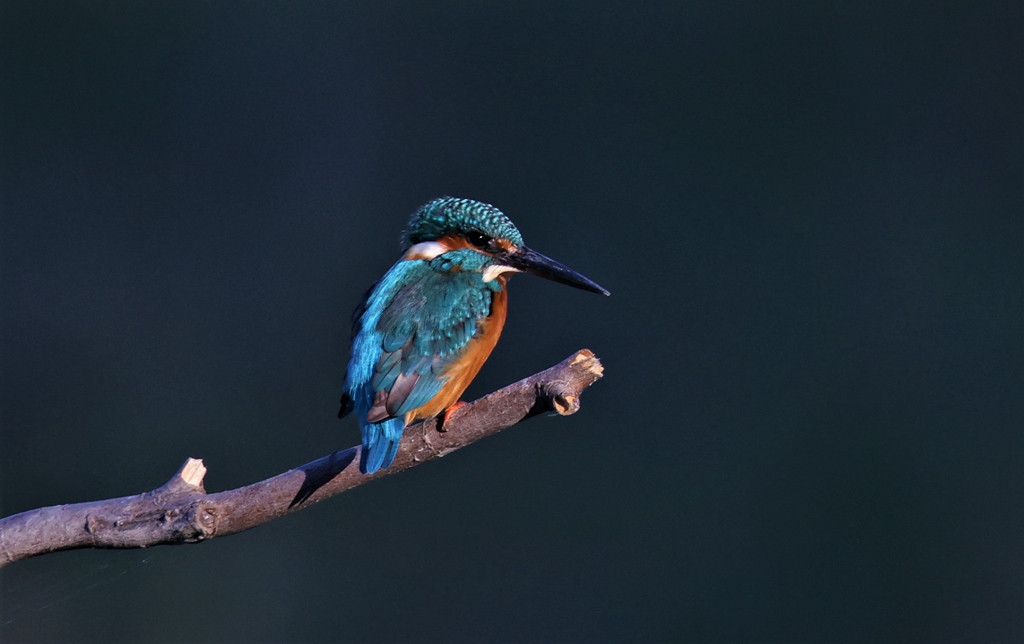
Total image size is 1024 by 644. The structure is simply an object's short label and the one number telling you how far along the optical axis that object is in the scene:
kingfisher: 5.88
